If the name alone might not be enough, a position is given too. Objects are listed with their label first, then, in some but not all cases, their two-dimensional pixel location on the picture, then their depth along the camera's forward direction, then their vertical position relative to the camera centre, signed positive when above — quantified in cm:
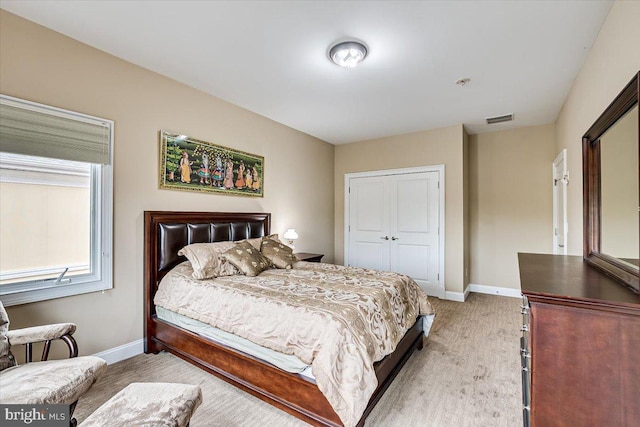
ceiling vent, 396 +135
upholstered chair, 136 -82
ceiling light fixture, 231 +134
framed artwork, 295 +55
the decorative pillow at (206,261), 255 -41
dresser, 97 -49
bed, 178 -103
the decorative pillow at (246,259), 274 -42
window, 205 +10
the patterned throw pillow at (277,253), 312 -42
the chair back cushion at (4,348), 158 -73
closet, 457 -12
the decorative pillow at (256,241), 326 -30
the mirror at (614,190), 134 +15
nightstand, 391 -57
